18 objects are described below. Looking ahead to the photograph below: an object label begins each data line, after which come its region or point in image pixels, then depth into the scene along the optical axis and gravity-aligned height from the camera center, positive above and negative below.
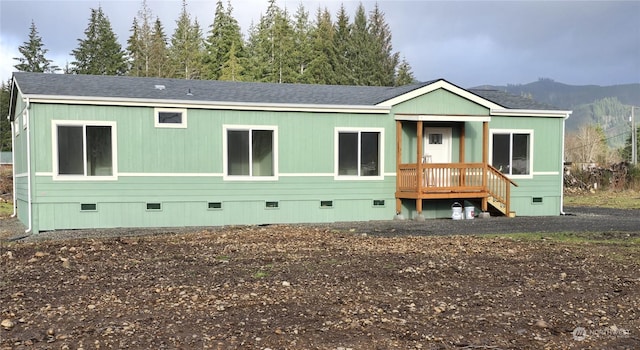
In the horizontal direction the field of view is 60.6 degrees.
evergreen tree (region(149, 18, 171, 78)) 45.03 +8.43
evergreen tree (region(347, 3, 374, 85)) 45.44 +8.34
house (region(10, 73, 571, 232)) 12.52 +0.12
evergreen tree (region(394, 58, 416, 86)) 46.62 +7.17
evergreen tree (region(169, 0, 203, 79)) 44.59 +9.73
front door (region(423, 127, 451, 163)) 15.38 +0.38
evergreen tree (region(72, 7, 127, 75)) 47.28 +9.19
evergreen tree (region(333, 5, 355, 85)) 44.88 +9.18
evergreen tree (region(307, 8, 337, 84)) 44.81 +8.68
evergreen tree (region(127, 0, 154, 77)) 46.91 +9.81
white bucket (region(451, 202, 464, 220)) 14.59 -1.48
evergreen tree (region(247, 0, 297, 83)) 42.62 +8.75
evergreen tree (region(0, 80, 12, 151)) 50.22 +2.96
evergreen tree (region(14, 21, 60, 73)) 51.91 +9.68
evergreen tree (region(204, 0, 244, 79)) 42.56 +9.05
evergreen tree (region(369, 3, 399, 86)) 46.00 +9.18
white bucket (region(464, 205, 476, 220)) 14.71 -1.47
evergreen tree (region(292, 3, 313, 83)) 44.23 +9.29
